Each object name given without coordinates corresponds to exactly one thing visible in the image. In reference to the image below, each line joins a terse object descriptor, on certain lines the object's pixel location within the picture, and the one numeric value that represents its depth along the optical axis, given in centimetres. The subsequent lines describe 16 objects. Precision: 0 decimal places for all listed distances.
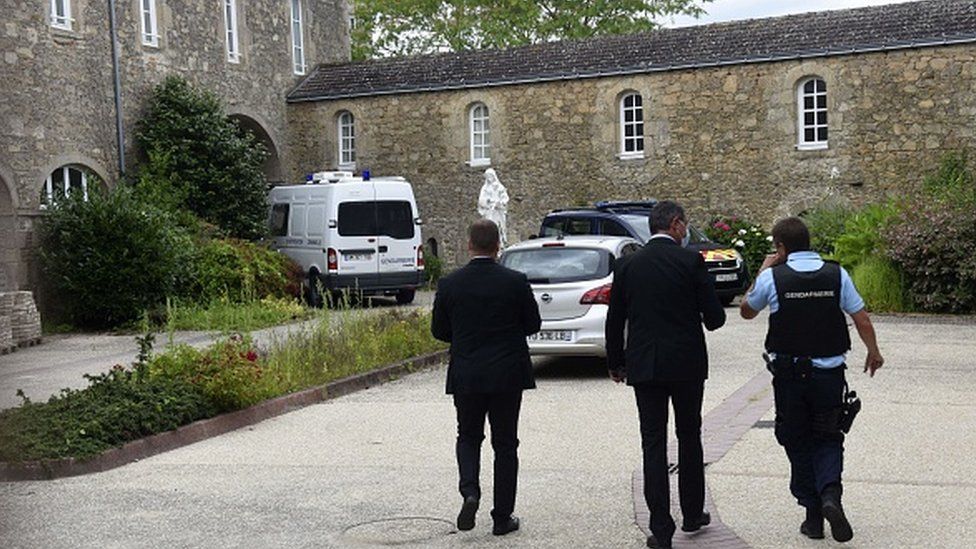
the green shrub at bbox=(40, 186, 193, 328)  2156
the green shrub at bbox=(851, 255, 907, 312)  2156
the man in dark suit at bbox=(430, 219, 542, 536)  730
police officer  691
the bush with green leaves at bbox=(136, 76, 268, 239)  2625
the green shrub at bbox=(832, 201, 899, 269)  2266
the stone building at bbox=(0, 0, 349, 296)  2258
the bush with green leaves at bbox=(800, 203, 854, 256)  2561
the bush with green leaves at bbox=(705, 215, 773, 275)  2653
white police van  2480
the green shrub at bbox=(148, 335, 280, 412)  1159
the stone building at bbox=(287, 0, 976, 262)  2709
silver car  1418
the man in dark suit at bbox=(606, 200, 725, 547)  686
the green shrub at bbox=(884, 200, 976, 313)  2066
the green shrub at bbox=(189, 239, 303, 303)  2333
